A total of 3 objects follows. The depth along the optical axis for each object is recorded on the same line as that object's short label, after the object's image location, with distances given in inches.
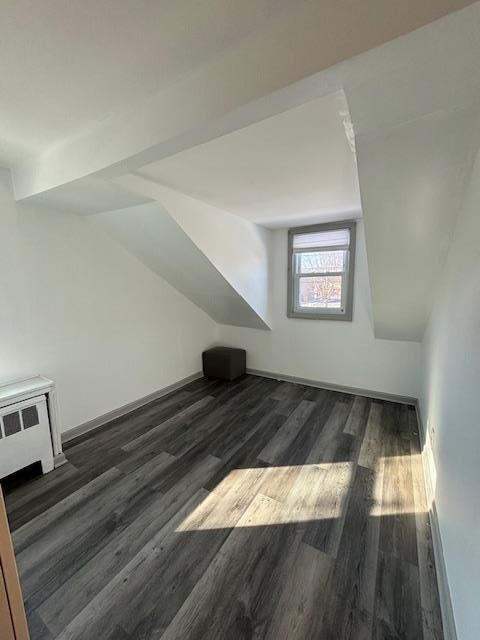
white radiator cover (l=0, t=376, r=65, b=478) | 73.5
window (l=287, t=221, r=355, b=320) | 129.1
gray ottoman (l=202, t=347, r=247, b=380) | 153.1
